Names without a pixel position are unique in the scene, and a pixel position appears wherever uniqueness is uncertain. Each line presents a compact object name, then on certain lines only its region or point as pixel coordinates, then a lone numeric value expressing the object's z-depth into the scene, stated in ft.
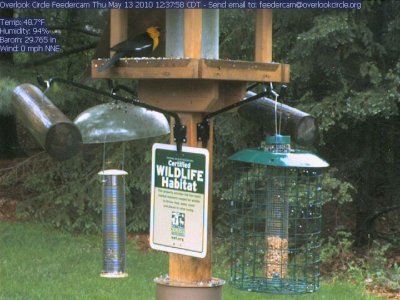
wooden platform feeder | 17.39
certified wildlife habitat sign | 17.47
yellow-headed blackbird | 18.37
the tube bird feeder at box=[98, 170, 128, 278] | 23.47
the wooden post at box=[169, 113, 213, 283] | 18.19
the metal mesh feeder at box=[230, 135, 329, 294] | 19.06
